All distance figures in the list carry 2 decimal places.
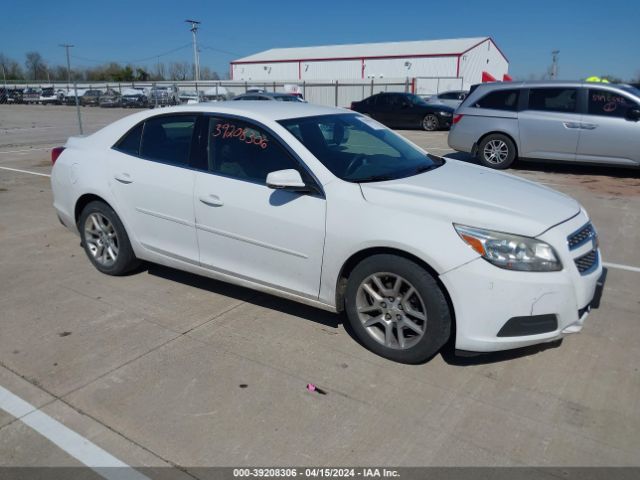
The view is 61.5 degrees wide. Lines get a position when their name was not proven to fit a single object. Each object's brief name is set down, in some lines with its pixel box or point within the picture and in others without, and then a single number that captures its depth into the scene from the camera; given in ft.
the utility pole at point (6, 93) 157.28
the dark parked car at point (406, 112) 66.03
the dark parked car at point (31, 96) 152.46
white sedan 10.26
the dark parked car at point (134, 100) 129.49
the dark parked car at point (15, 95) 156.28
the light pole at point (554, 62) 167.32
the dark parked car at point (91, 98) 139.60
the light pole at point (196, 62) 181.86
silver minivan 31.01
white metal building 167.22
